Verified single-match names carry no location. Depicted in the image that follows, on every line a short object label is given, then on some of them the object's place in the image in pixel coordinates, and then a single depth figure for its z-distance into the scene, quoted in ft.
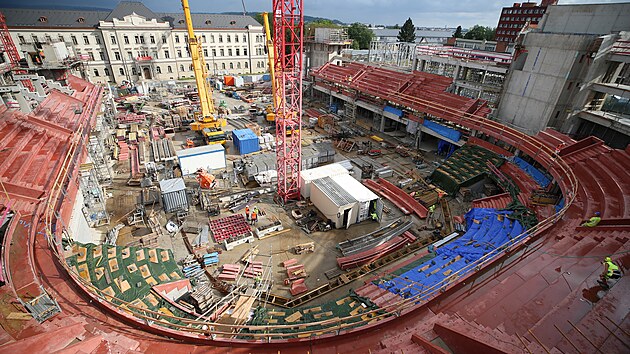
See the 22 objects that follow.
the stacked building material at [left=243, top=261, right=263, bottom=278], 56.90
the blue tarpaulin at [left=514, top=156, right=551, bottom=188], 73.84
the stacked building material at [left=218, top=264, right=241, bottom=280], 55.62
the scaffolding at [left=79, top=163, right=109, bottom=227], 65.87
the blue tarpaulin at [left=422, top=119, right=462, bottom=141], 98.07
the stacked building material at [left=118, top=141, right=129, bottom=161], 100.47
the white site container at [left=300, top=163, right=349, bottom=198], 79.97
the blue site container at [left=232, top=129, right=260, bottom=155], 105.91
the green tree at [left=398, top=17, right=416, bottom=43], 322.98
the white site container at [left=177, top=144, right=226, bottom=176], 90.89
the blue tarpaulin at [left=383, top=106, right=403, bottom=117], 116.96
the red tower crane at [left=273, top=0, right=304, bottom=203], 62.08
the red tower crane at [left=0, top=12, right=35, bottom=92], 147.84
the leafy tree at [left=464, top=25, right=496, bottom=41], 328.08
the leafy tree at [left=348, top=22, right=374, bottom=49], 311.06
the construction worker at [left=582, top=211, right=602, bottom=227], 45.50
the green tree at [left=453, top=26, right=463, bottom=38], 326.51
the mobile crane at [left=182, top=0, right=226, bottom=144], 103.47
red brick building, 288.92
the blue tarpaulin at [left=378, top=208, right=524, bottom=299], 46.64
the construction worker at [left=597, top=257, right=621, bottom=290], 32.22
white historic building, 184.96
